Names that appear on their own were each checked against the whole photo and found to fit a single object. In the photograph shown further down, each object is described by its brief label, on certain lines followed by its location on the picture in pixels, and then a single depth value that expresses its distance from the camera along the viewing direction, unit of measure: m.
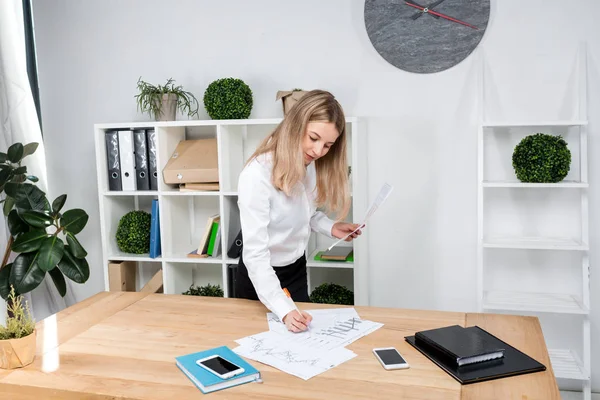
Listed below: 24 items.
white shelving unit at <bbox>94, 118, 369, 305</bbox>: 2.72
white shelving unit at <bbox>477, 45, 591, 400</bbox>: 2.54
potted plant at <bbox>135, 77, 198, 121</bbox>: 2.84
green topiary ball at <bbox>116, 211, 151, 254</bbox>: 2.93
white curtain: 2.89
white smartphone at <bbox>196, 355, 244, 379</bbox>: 1.25
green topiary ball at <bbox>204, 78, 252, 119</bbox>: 2.71
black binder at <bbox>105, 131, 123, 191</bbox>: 2.91
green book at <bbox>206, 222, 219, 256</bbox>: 2.88
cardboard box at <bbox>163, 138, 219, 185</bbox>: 2.78
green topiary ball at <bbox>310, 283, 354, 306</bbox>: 2.74
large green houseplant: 2.42
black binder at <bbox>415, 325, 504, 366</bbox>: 1.29
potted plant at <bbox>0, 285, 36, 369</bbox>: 1.33
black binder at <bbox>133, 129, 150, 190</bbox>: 2.87
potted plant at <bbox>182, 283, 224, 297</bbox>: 2.97
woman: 1.70
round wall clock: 2.67
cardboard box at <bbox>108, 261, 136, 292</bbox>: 2.99
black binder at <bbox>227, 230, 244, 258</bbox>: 2.80
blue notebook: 1.21
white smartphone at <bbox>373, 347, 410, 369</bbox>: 1.29
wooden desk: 1.19
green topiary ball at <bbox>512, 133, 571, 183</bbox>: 2.41
